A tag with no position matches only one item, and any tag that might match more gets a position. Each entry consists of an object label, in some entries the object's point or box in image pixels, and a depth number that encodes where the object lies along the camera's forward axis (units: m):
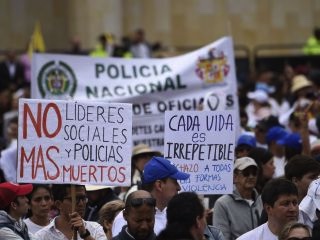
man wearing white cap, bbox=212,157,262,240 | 14.29
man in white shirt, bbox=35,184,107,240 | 12.98
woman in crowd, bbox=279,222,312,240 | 11.60
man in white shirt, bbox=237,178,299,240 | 12.62
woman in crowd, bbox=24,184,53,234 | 14.10
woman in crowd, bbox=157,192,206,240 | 10.75
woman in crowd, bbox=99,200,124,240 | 13.82
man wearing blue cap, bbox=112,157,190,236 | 12.85
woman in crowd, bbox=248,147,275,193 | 15.77
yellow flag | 30.88
